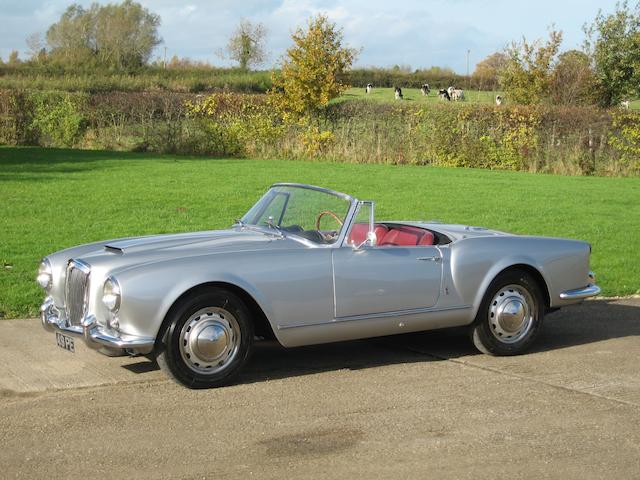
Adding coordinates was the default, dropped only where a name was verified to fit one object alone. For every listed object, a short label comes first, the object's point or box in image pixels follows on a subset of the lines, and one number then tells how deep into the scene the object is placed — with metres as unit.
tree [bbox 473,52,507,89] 71.07
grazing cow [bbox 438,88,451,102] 52.48
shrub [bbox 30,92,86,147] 27.20
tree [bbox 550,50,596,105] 39.25
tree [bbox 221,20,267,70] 72.61
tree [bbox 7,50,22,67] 54.30
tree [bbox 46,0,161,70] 70.88
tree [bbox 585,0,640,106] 41.09
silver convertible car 5.71
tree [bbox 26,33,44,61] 58.05
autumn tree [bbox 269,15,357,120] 32.16
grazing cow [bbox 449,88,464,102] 54.46
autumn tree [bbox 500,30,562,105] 38.78
